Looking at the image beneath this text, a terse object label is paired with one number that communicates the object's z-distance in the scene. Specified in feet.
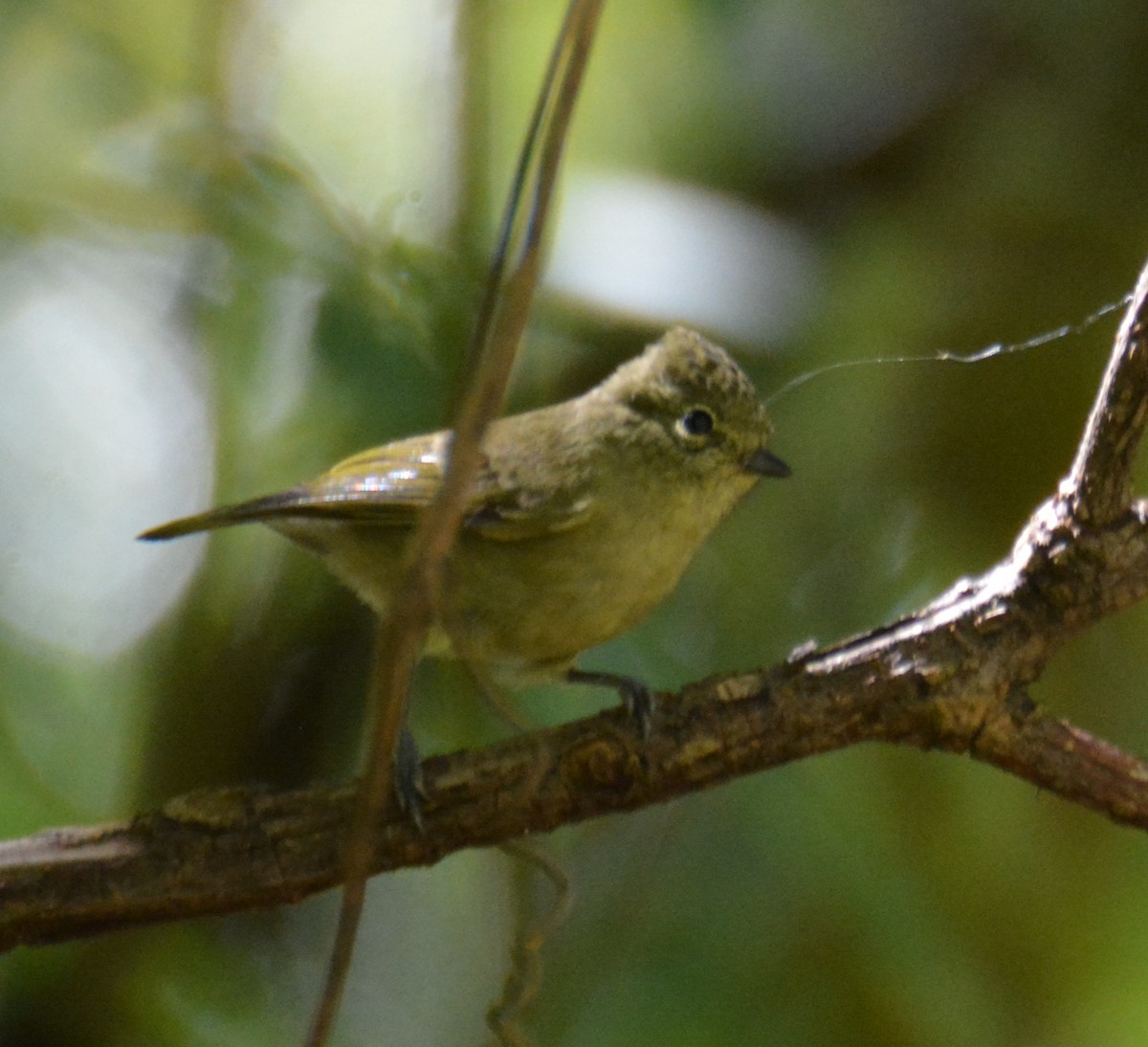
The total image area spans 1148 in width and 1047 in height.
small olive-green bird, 11.11
